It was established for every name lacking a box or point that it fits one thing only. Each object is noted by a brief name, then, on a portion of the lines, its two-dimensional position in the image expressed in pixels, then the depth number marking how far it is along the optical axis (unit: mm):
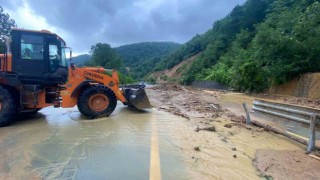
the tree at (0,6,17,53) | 28799
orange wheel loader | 5708
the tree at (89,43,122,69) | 49369
